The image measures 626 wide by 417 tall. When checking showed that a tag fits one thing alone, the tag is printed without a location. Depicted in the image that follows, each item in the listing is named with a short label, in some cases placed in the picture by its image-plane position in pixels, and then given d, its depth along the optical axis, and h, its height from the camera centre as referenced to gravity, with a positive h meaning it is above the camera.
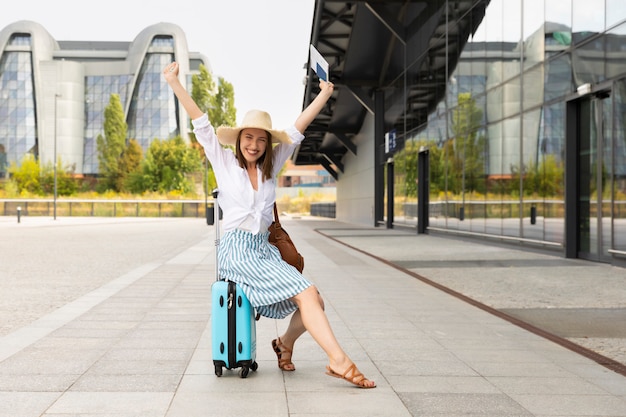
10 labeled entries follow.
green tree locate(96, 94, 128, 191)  81.56 +6.13
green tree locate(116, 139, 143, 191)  80.75 +4.18
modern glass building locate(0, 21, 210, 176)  97.25 +14.70
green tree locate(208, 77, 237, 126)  72.75 +9.74
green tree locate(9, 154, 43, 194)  77.69 +2.47
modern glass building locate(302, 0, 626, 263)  13.27 +2.21
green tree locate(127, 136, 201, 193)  75.94 +3.53
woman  4.29 -0.12
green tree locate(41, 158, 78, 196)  76.50 +2.02
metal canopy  23.34 +5.68
